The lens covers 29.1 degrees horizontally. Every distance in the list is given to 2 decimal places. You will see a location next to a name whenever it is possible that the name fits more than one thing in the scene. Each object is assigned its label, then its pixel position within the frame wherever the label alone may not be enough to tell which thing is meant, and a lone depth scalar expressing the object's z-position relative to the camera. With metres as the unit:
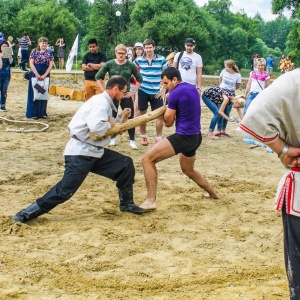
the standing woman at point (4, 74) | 14.26
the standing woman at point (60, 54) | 33.64
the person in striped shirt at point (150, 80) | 10.84
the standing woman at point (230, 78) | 11.88
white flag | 22.17
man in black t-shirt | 11.63
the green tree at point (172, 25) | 40.84
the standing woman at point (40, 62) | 12.91
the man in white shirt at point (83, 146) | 6.14
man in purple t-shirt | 6.83
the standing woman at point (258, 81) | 11.48
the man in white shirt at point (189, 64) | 11.73
